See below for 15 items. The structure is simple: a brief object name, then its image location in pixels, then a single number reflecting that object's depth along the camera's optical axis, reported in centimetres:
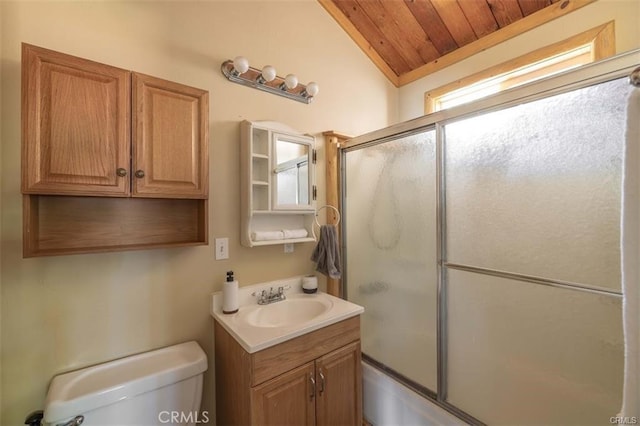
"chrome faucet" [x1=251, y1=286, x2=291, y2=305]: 150
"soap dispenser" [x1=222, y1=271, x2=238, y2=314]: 131
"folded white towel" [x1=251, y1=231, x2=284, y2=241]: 146
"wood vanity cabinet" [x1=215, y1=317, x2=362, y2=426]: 106
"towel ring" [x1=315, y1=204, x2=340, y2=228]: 179
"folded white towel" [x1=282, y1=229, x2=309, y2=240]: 157
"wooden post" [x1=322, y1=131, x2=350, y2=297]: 188
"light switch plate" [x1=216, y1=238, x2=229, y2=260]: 140
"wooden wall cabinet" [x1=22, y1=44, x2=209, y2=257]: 88
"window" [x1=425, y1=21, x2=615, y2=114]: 145
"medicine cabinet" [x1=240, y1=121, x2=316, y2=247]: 144
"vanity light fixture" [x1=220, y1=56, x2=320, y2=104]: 140
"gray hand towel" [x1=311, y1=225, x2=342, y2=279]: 167
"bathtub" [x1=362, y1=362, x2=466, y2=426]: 139
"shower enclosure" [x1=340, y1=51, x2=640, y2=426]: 98
